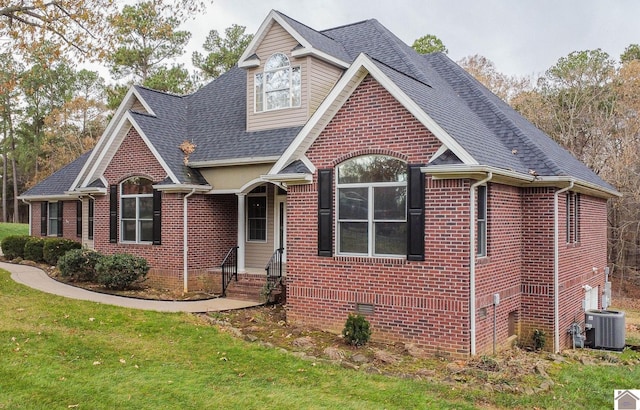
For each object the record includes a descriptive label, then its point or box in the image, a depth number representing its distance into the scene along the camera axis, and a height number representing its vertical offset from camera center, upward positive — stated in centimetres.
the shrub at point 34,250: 2042 -141
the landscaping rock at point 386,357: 870 -234
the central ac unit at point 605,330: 1273 -278
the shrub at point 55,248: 1920 -126
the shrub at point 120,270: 1409 -151
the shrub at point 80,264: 1527 -145
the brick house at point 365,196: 966 +38
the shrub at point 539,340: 1130 -264
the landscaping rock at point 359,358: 866 -234
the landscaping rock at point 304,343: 945 -231
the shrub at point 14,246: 2172 -136
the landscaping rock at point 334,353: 872 -229
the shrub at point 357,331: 969 -211
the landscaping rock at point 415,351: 941 -242
